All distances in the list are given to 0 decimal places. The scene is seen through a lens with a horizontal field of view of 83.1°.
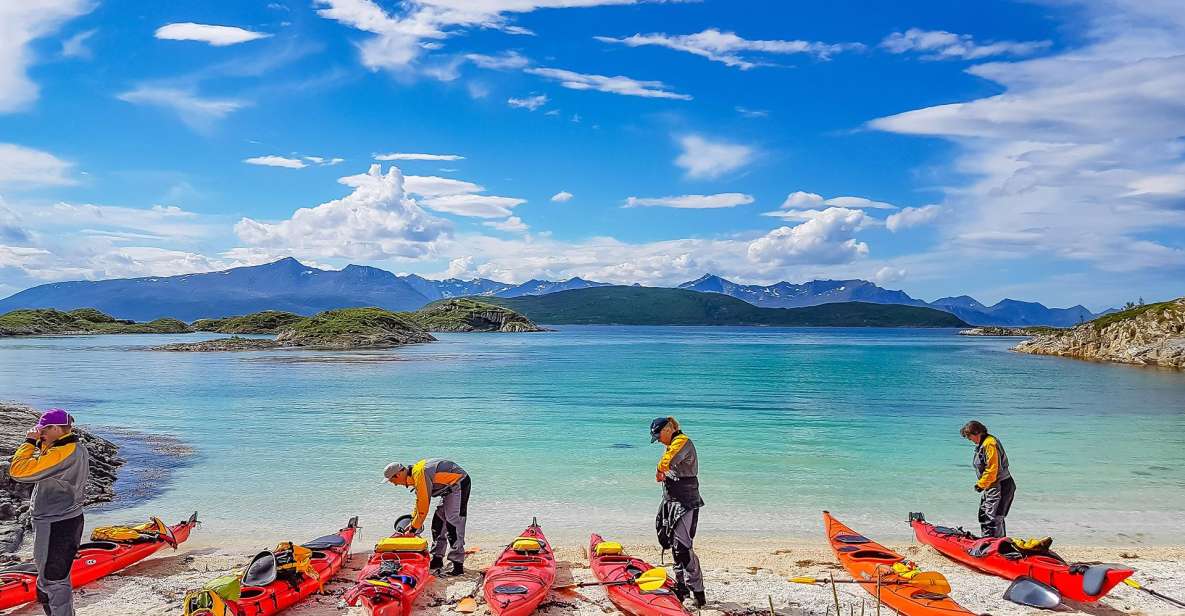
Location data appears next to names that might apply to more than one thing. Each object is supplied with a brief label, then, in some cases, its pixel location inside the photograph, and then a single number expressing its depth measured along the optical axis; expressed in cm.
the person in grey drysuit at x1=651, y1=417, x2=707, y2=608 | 967
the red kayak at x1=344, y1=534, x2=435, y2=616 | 927
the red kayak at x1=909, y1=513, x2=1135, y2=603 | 989
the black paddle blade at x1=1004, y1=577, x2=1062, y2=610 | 1007
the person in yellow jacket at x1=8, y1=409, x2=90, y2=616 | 819
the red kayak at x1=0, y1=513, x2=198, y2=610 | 956
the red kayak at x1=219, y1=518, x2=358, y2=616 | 919
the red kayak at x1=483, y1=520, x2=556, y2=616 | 959
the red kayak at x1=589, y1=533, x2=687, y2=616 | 937
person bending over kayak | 1080
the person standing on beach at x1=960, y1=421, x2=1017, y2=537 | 1199
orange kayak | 934
